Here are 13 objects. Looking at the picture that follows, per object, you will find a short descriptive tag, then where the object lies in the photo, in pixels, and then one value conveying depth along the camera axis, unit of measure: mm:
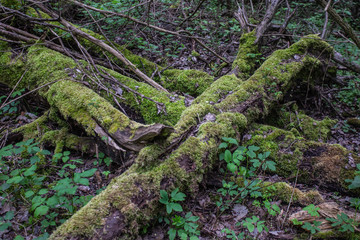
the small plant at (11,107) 4077
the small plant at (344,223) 2168
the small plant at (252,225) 2189
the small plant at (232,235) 2330
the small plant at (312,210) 2311
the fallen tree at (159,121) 2320
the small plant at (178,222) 2240
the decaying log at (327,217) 2264
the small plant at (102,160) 3389
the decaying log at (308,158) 2969
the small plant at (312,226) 2246
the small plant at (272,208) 2539
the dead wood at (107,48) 4702
